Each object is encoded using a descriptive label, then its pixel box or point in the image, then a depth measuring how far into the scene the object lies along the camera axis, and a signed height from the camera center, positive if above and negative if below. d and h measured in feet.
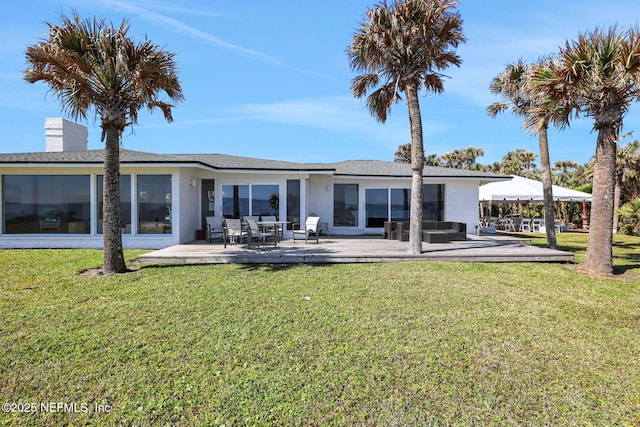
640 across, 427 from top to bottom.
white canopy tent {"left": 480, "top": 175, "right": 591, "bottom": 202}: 66.74 +4.12
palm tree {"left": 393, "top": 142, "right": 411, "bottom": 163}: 129.49 +23.29
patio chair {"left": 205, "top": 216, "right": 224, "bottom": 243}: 40.57 -1.68
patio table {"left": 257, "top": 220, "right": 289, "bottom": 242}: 37.34 -1.38
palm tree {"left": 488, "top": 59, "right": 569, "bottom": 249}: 28.78 +10.38
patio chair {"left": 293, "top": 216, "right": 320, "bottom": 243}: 39.92 -1.45
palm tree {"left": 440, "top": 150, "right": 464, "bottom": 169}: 123.75 +20.00
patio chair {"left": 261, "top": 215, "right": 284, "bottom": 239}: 42.71 -0.84
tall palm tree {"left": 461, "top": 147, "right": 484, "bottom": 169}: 120.26 +20.70
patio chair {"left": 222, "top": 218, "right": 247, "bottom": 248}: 35.63 -1.66
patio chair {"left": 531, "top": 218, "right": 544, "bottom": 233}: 75.97 -2.54
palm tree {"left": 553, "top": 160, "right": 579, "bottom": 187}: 106.42 +15.44
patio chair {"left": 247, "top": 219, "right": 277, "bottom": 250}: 34.12 -1.84
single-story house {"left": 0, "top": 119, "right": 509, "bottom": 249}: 40.68 +2.59
